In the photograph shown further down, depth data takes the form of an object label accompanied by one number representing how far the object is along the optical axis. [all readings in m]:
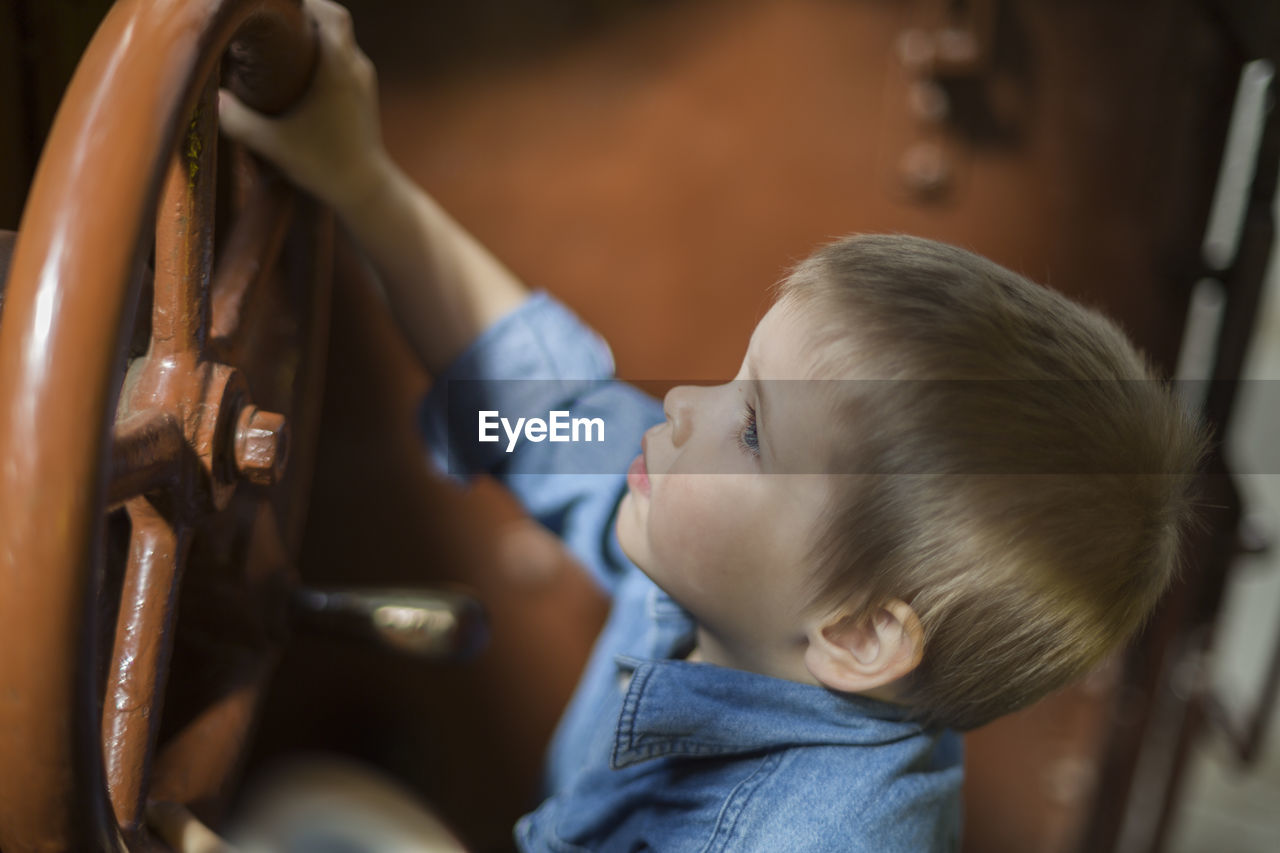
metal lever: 0.48
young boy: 0.30
